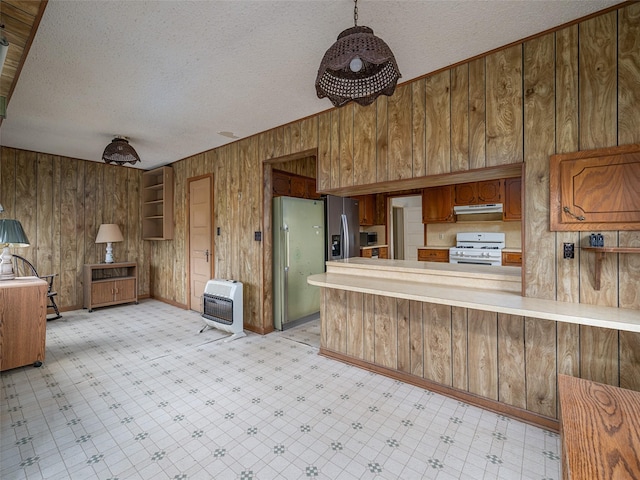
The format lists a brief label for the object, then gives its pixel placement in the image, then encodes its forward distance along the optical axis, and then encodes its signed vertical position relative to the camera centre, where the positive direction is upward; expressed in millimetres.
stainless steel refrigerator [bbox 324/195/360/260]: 4145 +152
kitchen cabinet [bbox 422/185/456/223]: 5039 +550
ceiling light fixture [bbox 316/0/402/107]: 1325 +840
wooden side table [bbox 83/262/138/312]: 4879 -735
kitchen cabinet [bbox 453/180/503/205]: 4555 +683
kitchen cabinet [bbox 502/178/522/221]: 4398 +531
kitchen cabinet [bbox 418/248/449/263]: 5109 -313
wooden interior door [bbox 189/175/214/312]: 4535 +39
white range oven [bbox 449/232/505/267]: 4523 -199
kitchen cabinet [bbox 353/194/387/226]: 5625 +550
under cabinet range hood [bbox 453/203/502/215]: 4578 +435
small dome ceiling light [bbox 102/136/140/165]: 3432 +1016
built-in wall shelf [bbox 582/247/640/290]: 1613 -94
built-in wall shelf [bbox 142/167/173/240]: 5148 +679
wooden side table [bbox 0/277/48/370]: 2742 -768
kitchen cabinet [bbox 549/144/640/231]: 1689 +268
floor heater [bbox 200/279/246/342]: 3660 -853
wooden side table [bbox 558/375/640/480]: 822 -643
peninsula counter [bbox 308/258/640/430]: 1785 -749
